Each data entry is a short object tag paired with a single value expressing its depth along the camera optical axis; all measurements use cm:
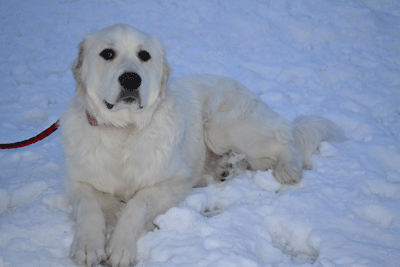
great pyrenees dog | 212
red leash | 275
